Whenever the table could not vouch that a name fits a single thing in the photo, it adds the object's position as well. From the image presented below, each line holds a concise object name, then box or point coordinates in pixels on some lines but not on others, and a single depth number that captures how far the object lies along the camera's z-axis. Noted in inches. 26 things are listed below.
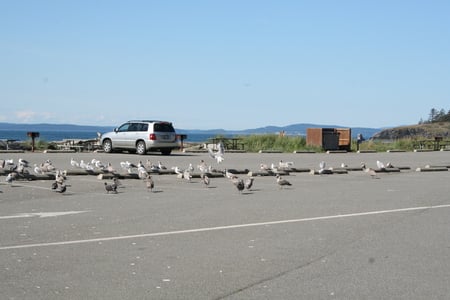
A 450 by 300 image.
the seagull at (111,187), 610.5
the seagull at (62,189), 595.2
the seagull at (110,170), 756.6
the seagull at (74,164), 826.8
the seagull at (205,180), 706.7
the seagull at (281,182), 685.5
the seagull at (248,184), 669.3
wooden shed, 1754.4
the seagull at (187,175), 748.6
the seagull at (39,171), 726.4
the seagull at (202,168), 800.6
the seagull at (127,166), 789.2
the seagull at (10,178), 643.0
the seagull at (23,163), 753.0
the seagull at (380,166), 970.7
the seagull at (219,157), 966.5
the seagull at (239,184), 637.9
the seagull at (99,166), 777.6
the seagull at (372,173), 895.8
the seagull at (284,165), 908.0
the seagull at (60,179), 605.9
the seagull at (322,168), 911.4
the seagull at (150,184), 628.1
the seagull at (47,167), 729.6
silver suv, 1309.1
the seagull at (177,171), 793.6
